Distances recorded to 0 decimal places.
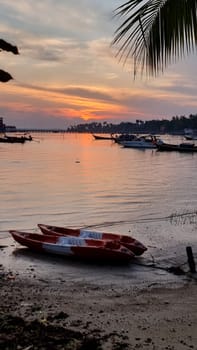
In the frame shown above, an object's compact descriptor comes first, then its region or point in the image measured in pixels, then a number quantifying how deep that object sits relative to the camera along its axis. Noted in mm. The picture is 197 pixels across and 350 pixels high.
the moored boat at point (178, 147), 100794
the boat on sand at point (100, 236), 13231
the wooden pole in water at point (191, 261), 11164
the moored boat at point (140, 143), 122875
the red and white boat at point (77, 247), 12523
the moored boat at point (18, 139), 147800
